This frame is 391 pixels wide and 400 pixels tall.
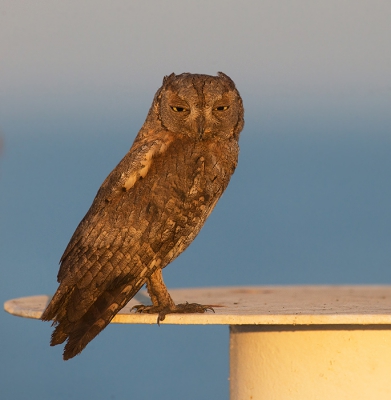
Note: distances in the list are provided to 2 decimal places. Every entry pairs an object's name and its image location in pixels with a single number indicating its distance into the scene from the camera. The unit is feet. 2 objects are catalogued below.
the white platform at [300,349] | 25.89
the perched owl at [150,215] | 26.35
